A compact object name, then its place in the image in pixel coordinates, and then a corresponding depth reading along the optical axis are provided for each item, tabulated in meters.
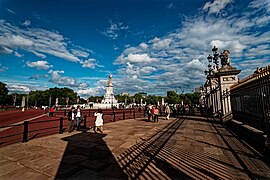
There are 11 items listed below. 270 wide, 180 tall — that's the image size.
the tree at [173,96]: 82.17
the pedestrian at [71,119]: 7.53
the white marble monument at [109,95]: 42.90
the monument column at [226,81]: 8.96
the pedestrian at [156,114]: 11.14
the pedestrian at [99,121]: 7.18
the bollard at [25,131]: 5.25
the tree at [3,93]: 52.71
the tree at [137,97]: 99.17
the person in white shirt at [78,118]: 8.06
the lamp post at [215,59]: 9.38
